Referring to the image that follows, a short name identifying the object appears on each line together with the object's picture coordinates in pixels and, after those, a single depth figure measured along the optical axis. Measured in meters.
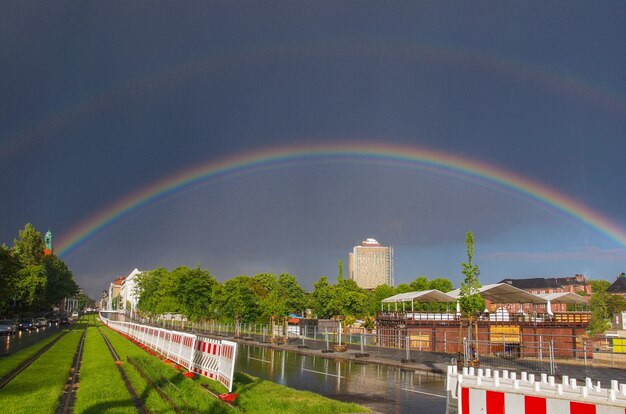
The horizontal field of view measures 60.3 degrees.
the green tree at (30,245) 107.06
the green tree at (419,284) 137.62
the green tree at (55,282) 117.56
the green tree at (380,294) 139.68
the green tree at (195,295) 70.50
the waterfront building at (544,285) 186.77
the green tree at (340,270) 43.84
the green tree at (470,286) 30.92
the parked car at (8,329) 53.44
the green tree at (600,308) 108.94
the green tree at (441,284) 137.38
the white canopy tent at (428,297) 51.31
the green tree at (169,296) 73.02
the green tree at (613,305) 129.81
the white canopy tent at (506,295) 44.25
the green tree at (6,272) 51.78
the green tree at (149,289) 97.88
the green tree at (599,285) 176.76
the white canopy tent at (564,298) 50.12
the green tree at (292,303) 51.94
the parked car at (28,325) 71.25
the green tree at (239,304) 60.41
